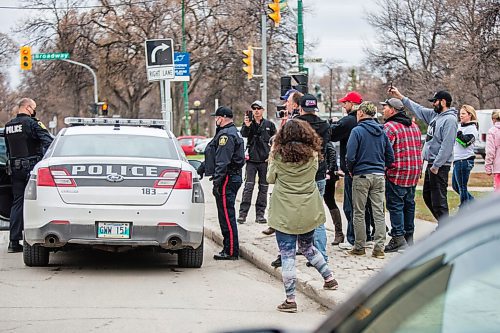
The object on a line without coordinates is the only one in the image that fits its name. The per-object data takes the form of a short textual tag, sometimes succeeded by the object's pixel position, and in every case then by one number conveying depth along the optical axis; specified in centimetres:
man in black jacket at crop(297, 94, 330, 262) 905
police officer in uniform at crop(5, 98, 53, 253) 1055
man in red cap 1031
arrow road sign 1614
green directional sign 4022
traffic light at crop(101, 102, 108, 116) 3996
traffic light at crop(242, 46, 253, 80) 2705
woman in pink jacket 1148
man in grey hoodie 1011
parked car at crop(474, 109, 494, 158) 4066
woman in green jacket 737
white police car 875
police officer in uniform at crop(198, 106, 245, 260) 995
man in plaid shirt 991
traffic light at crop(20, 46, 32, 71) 3856
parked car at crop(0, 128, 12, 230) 1101
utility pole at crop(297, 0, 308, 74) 2036
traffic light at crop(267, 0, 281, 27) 2131
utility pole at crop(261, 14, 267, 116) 2567
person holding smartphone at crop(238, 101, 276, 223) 1263
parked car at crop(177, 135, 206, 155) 5259
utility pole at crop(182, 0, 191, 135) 4759
